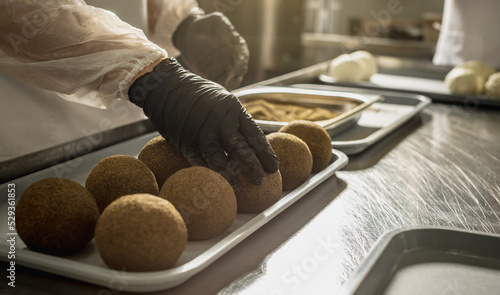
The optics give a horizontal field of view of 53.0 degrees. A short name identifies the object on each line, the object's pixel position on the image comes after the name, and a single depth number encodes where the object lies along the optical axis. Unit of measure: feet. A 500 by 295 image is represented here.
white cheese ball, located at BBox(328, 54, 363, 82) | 6.83
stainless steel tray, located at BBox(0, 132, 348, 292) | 1.84
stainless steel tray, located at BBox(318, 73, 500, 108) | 6.07
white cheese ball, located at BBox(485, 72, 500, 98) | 6.11
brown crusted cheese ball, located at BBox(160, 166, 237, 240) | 2.19
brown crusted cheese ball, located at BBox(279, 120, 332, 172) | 3.22
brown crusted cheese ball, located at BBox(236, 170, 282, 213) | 2.53
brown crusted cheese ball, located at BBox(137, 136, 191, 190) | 2.69
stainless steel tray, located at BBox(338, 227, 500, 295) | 2.13
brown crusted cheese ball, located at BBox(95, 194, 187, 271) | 1.84
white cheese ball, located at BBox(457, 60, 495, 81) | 6.62
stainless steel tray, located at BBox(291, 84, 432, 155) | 3.95
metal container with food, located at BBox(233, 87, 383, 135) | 4.28
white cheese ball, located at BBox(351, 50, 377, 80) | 6.97
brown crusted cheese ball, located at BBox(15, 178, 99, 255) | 2.00
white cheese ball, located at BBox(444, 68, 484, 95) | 6.22
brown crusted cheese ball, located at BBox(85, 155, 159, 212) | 2.37
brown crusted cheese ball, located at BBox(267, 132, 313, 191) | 2.85
